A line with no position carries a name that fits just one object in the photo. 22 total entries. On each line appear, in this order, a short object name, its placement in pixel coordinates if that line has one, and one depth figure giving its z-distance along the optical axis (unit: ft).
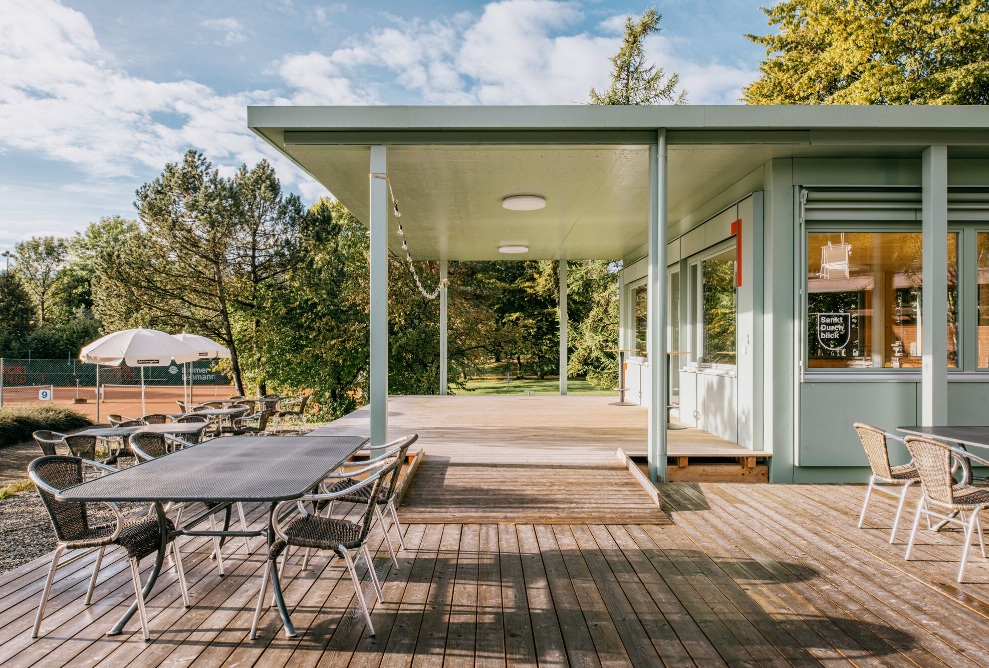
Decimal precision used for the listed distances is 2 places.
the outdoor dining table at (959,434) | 12.38
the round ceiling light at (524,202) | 22.07
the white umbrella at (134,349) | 25.03
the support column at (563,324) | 37.27
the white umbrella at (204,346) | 30.90
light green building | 16.33
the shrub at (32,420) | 35.37
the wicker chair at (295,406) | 30.47
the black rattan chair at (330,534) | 8.80
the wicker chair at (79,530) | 8.73
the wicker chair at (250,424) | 22.20
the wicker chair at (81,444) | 13.85
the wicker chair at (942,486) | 11.02
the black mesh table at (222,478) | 8.15
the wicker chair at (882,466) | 12.89
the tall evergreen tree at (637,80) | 68.64
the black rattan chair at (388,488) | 10.95
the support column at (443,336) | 37.14
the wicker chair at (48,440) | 15.46
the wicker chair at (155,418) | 20.57
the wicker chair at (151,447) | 12.00
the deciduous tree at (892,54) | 46.24
